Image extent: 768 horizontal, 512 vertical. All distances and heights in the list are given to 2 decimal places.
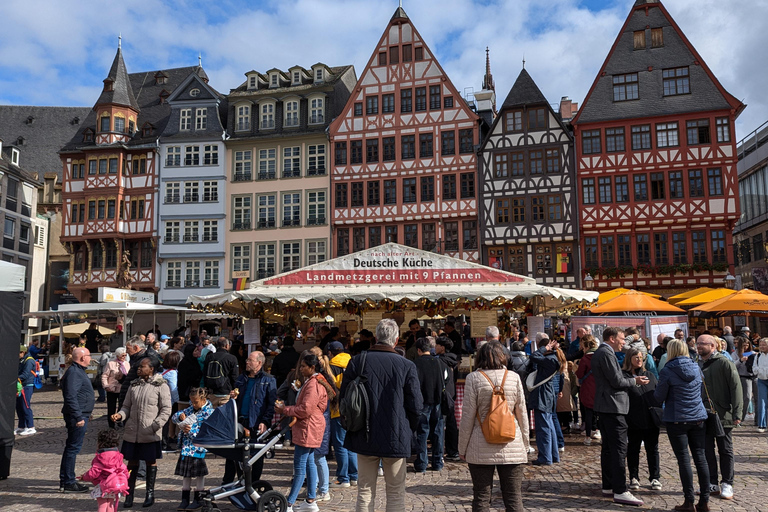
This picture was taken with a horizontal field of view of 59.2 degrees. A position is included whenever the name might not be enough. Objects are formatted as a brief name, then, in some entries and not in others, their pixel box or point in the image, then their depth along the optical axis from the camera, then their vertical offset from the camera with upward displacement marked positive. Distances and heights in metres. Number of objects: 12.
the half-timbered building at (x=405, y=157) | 29.62 +7.98
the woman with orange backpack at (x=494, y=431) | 5.07 -0.73
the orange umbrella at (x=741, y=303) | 15.74 +0.70
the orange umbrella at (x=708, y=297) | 18.14 +0.98
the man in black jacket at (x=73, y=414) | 7.63 -0.85
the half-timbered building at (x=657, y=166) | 26.81 +6.72
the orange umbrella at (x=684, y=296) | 20.92 +1.15
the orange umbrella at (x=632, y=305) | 15.91 +0.69
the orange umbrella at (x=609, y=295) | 18.70 +1.10
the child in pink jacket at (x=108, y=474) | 5.98 -1.21
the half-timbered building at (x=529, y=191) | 28.16 +6.05
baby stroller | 6.29 -1.10
